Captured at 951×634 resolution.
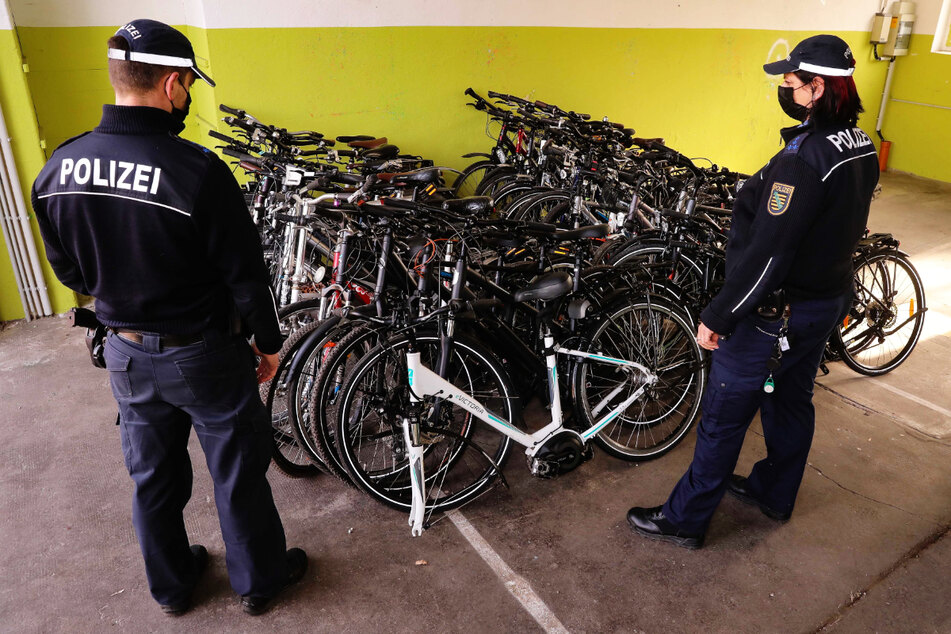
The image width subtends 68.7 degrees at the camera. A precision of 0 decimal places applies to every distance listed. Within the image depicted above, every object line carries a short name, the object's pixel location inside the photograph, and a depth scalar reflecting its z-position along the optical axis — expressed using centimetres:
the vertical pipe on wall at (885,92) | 838
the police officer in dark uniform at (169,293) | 175
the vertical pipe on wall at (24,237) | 401
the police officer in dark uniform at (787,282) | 213
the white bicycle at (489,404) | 251
